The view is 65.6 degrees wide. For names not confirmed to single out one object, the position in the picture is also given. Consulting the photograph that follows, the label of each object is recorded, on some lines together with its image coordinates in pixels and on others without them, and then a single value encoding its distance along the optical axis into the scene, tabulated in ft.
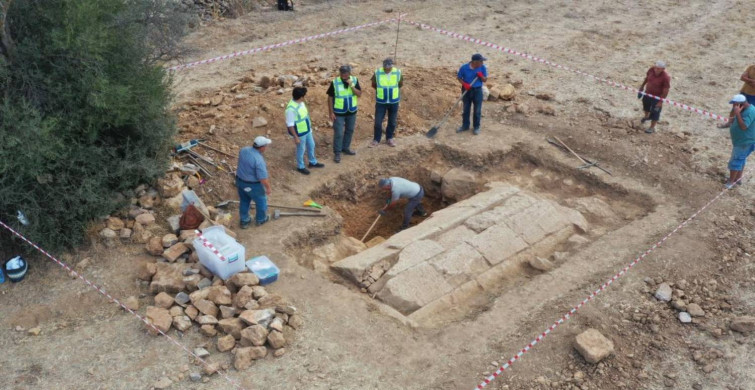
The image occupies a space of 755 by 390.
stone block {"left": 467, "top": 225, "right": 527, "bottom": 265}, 24.91
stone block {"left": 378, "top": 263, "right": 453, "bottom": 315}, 22.35
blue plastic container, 22.06
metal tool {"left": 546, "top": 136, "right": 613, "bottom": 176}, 31.81
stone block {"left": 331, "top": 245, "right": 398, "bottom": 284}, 23.55
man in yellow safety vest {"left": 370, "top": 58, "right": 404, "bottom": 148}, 30.22
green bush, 21.88
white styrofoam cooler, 21.40
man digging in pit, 27.99
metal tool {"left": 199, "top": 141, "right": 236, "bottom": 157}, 29.71
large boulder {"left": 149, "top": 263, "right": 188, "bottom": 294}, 21.59
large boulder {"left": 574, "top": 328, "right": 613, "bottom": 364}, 19.24
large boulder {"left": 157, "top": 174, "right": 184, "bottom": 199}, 25.93
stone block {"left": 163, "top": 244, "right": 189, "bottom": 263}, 22.98
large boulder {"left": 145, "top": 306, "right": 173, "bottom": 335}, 19.97
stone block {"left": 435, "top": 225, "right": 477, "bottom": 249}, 24.87
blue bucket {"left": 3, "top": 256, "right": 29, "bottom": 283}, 21.98
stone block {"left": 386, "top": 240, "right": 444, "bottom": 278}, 23.36
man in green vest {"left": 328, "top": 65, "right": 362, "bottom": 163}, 28.99
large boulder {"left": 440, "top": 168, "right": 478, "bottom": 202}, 31.35
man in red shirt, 33.17
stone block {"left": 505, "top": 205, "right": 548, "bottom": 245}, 26.21
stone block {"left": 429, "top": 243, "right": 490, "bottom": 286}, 23.63
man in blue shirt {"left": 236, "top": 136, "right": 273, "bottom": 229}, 23.75
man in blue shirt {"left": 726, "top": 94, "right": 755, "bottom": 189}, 27.63
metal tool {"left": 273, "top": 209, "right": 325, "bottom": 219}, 26.42
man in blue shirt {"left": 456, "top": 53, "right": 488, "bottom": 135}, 32.03
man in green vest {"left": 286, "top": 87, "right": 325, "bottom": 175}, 27.37
